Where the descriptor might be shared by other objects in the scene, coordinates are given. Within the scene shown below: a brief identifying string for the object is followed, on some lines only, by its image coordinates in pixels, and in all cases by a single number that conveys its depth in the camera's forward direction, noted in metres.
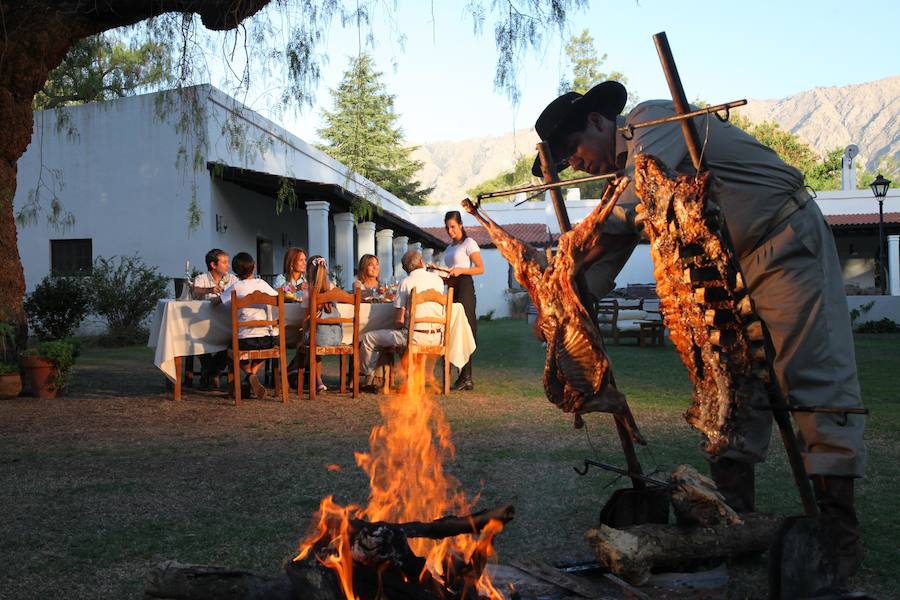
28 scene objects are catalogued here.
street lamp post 21.89
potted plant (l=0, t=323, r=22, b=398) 8.73
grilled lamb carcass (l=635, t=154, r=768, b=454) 2.11
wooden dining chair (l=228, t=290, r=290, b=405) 7.86
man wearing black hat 2.68
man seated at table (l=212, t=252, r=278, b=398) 8.22
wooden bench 15.95
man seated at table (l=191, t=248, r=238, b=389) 8.95
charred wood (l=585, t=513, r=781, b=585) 2.67
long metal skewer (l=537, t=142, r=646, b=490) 2.69
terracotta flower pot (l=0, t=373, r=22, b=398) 8.73
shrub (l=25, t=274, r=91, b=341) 16.64
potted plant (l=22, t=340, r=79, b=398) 8.84
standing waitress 8.96
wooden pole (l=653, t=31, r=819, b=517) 2.11
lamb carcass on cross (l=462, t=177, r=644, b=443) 2.45
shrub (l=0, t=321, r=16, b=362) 8.45
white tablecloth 8.10
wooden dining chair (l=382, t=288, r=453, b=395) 8.40
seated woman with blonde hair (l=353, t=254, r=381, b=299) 9.62
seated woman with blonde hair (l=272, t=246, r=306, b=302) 9.29
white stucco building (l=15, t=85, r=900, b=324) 18.33
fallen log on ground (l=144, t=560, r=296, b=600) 2.12
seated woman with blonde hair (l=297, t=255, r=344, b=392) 8.52
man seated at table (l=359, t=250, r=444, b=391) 8.64
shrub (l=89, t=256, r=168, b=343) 17.45
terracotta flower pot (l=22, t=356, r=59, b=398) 8.82
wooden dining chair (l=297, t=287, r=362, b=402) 8.22
